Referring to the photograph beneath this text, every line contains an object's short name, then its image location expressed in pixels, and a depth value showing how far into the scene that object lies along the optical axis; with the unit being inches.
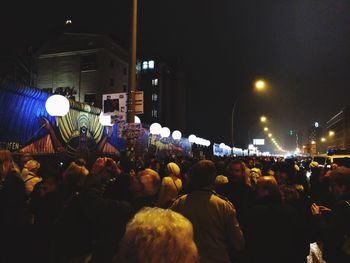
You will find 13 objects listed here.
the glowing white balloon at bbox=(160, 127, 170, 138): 983.0
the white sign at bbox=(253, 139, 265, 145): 2691.9
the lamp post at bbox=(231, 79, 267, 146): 1019.9
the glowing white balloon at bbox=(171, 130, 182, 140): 1189.7
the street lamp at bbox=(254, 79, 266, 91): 1019.8
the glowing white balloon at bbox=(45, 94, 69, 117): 476.1
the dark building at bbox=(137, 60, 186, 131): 2704.2
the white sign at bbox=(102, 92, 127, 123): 445.7
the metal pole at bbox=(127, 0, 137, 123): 436.5
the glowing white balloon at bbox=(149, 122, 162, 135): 875.4
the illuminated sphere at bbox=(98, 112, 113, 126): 668.7
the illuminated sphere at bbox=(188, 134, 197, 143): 1482.4
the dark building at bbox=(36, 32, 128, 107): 1675.7
